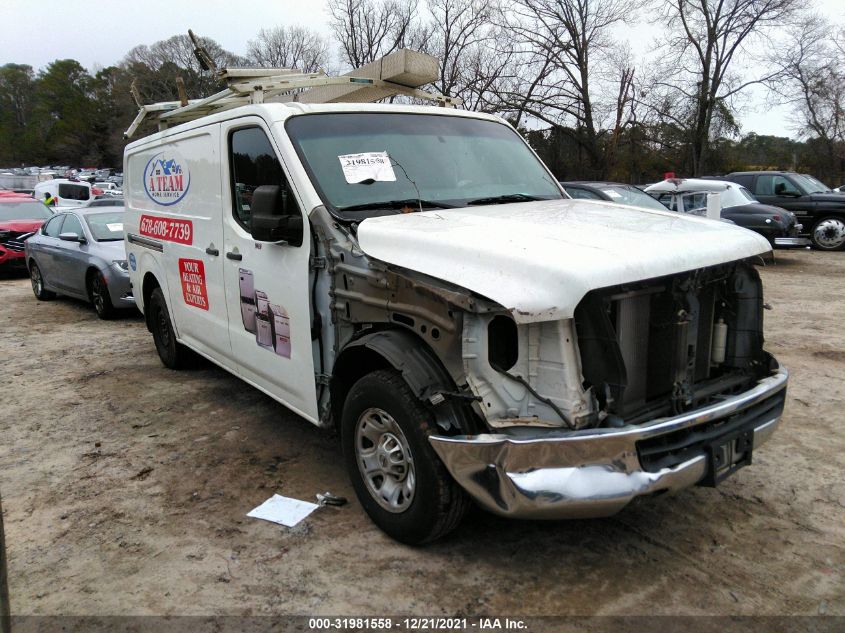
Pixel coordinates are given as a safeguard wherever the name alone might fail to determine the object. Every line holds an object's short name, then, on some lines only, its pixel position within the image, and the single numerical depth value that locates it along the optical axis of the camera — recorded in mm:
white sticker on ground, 3543
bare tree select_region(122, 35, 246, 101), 43875
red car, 13641
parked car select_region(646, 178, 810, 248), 12766
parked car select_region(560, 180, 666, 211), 11070
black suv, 14664
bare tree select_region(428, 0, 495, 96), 31266
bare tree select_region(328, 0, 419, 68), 38719
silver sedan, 8898
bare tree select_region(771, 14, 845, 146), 29562
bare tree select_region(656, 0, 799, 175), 28984
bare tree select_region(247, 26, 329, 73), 43356
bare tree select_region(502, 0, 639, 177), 29922
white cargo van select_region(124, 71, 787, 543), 2584
